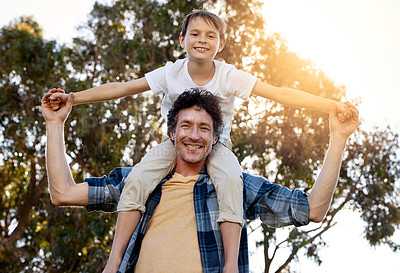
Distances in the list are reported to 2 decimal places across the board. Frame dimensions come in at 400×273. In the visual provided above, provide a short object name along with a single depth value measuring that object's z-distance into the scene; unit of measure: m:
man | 2.97
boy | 3.01
